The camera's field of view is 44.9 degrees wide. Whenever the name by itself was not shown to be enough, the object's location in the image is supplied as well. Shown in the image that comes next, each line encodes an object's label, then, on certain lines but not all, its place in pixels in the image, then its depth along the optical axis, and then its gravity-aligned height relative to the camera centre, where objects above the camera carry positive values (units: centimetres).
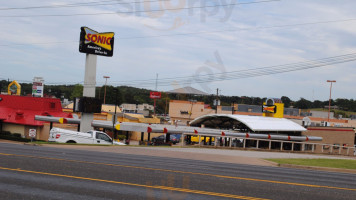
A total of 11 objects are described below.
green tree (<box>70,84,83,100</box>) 16498 +377
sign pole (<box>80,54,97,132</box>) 5034 +223
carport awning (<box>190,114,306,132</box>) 5034 -125
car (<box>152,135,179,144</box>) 6382 -485
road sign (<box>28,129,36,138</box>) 3040 -250
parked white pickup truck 3359 -289
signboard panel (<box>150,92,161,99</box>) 11019 +290
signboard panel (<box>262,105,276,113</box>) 6631 +76
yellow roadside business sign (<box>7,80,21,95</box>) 7538 +152
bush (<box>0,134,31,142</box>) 4419 -435
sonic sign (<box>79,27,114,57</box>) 5000 +704
